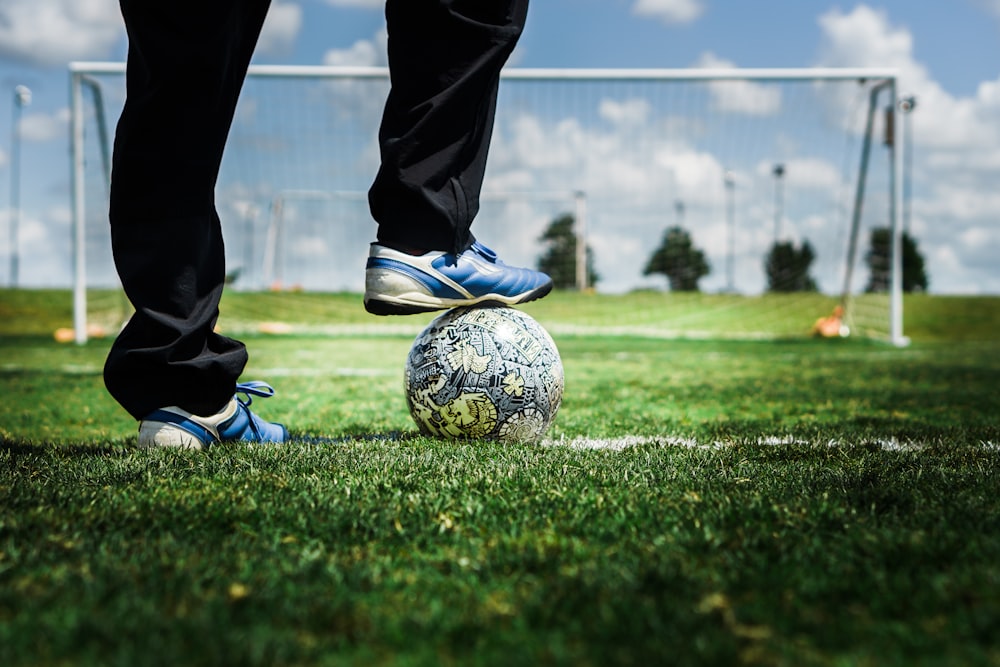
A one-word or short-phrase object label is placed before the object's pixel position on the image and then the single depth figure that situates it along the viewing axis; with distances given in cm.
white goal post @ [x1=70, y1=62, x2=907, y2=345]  1345
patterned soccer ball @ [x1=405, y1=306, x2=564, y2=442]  270
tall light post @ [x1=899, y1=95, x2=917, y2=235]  1275
